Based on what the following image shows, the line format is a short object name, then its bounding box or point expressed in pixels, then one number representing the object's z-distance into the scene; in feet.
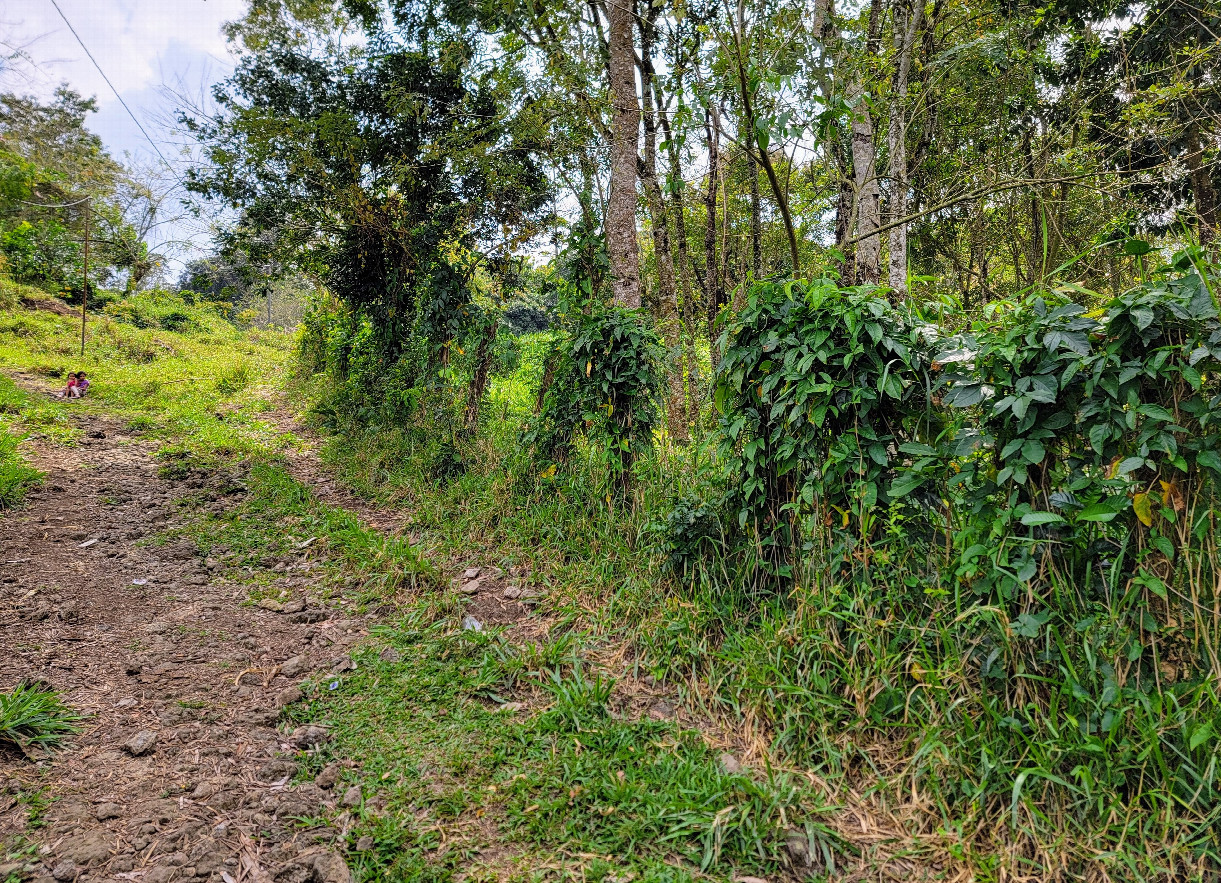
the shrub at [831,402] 7.84
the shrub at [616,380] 12.44
